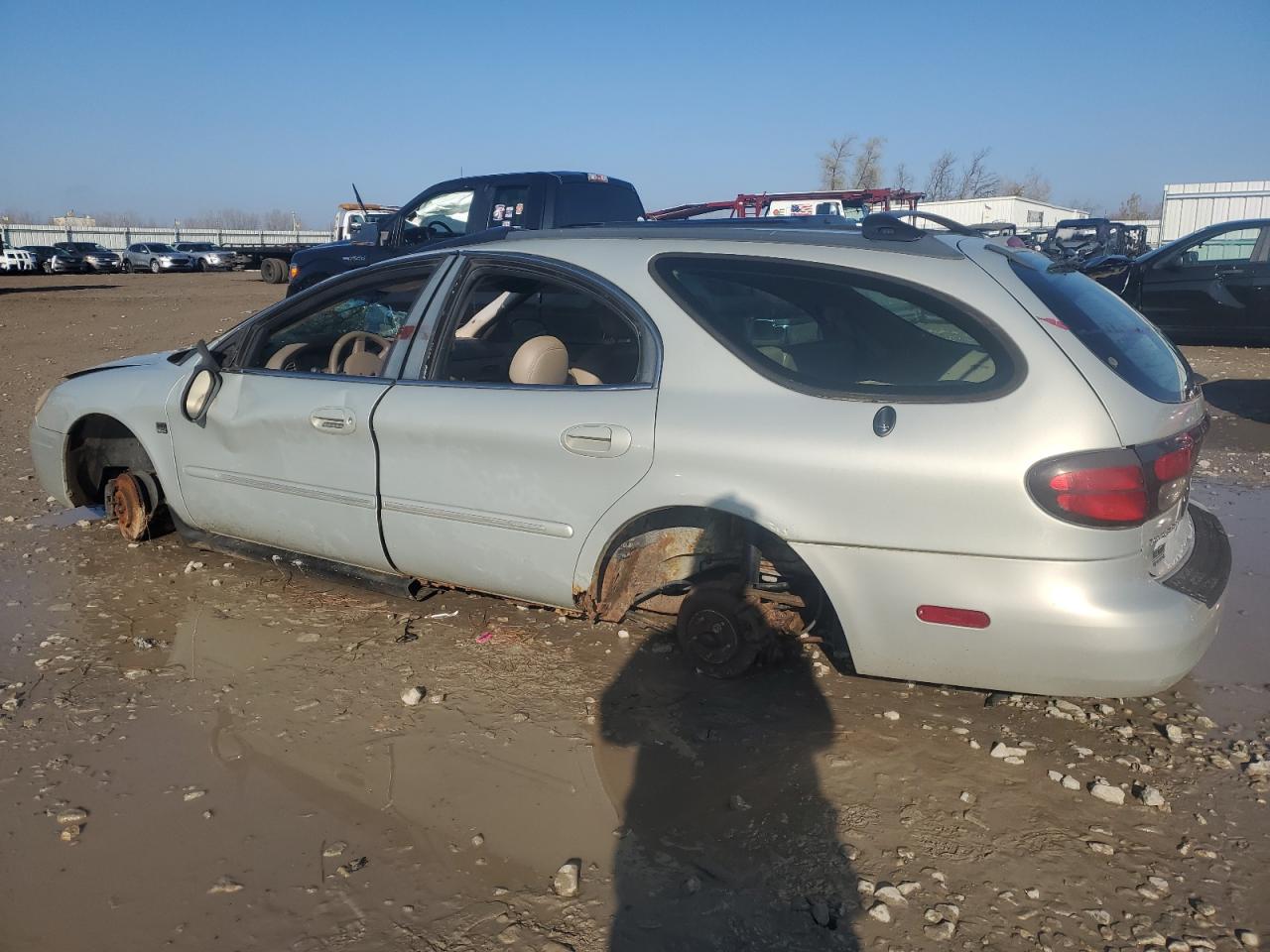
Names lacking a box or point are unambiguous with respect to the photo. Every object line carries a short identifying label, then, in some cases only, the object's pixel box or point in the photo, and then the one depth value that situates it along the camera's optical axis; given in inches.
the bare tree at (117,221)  5316.9
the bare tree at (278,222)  5213.6
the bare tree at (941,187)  2192.4
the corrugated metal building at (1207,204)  1269.7
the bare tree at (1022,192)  2559.1
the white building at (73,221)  3706.9
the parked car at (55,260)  1582.2
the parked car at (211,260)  1763.0
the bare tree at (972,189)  2187.5
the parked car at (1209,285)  462.6
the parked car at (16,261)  1513.3
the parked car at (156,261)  1738.4
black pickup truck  397.4
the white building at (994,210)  1491.1
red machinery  831.1
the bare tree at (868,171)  1958.7
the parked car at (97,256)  1664.6
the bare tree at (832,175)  1961.1
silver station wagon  109.7
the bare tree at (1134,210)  2674.7
